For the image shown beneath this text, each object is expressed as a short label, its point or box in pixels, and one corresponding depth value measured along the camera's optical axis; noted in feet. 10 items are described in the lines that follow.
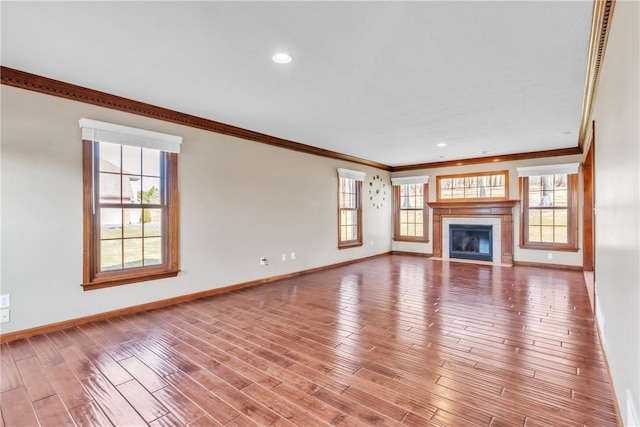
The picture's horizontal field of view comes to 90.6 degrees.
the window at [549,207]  20.47
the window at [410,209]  26.61
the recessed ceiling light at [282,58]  8.38
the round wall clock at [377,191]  25.68
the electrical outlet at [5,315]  9.33
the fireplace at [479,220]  22.48
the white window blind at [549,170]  20.08
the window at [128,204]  11.03
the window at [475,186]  23.20
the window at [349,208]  22.56
